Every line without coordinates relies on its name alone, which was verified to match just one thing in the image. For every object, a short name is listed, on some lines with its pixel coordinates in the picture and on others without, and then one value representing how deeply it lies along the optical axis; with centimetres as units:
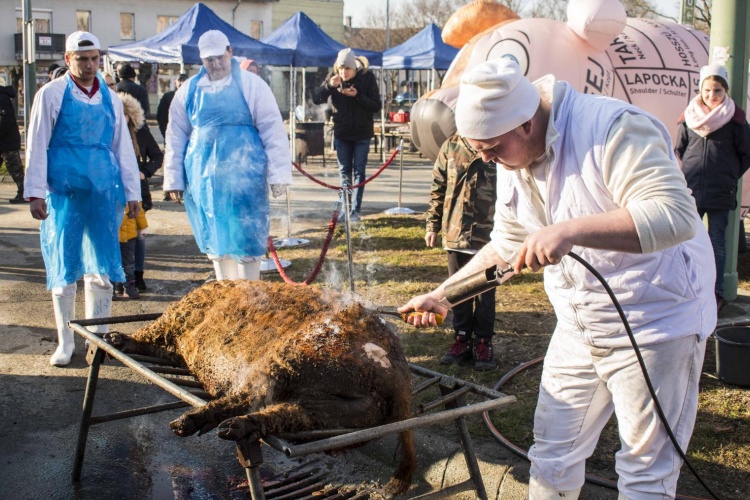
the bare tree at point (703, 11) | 2694
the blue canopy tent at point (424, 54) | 1595
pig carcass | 255
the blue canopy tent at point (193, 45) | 1126
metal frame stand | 235
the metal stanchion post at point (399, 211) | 1143
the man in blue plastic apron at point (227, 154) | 554
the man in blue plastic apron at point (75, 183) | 493
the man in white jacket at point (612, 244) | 215
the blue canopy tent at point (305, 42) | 1227
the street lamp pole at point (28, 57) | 1145
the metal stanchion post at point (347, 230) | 636
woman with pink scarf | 601
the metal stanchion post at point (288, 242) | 909
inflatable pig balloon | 672
